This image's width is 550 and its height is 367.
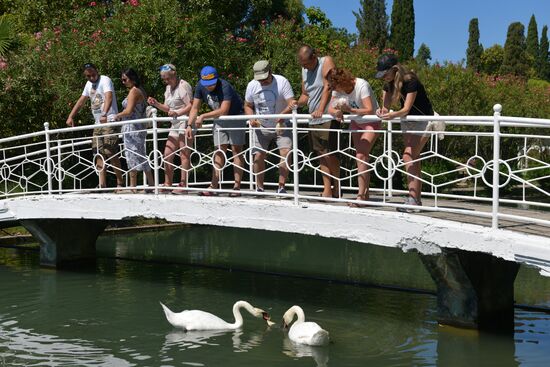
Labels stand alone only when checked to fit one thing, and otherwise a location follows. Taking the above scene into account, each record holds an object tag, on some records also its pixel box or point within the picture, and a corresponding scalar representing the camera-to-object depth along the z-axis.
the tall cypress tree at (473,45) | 57.75
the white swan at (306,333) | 8.85
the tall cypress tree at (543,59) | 61.50
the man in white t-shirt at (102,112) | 11.70
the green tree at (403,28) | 46.50
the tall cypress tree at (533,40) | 61.94
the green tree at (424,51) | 77.02
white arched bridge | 7.72
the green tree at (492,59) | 59.41
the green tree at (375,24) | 47.16
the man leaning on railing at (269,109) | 9.84
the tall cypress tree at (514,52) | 54.56
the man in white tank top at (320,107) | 9.07
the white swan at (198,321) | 9.60
